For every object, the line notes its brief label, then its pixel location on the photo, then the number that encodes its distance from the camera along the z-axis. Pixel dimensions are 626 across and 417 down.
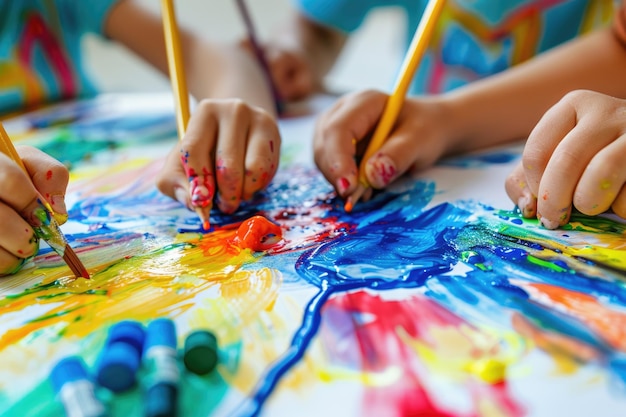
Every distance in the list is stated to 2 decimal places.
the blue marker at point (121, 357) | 0.29
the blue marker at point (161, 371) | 0.27
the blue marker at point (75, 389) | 0.27
